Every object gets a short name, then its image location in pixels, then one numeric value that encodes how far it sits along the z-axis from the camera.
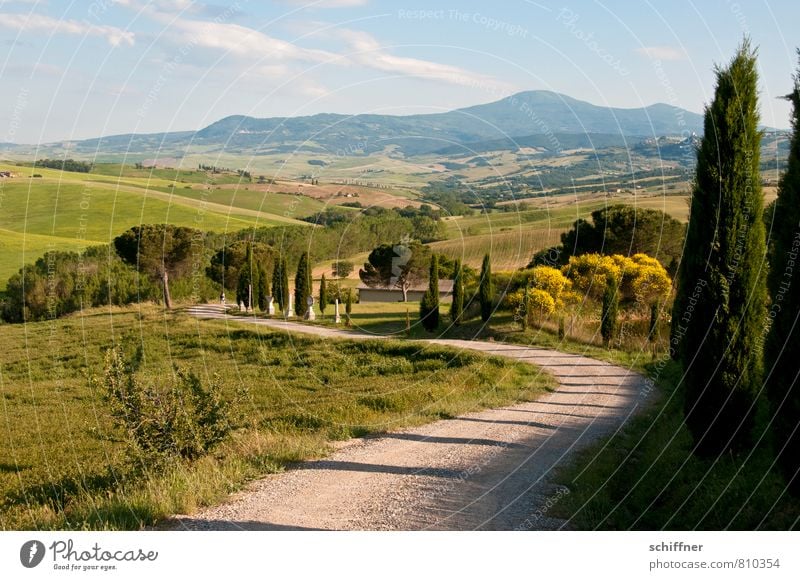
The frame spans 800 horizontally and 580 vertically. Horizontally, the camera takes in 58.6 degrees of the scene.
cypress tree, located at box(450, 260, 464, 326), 31.69
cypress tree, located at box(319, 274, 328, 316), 40.72
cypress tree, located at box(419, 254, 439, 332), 31.78
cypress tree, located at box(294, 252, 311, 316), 37.69
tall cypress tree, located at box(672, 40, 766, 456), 9.05
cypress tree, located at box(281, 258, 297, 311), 38.00
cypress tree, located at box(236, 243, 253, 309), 42.75
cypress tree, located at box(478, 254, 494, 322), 30.67
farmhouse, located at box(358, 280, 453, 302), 47.31
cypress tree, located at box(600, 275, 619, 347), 25.00
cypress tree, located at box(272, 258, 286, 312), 40.88
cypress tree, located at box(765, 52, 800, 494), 7.29
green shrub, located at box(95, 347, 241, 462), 10.07
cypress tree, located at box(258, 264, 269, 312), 41.34
